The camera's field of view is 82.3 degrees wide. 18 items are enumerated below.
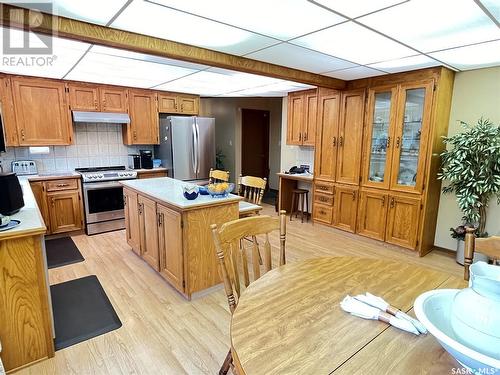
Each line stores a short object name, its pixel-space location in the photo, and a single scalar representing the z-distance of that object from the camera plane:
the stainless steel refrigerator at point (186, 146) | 4.74
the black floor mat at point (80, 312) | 2.11
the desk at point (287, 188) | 4.94
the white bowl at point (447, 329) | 0.70
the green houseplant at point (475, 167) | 2.99
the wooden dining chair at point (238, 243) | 1.34
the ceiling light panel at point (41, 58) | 2.38
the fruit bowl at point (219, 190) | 2.64
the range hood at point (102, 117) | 4.11
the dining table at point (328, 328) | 0.85
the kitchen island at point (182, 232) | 2.41
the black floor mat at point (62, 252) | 3.28
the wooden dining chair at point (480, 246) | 1.40
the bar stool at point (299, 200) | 5.02
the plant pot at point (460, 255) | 3.27
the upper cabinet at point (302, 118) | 4.68
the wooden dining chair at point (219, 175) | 3.80
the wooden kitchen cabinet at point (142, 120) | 4.66
